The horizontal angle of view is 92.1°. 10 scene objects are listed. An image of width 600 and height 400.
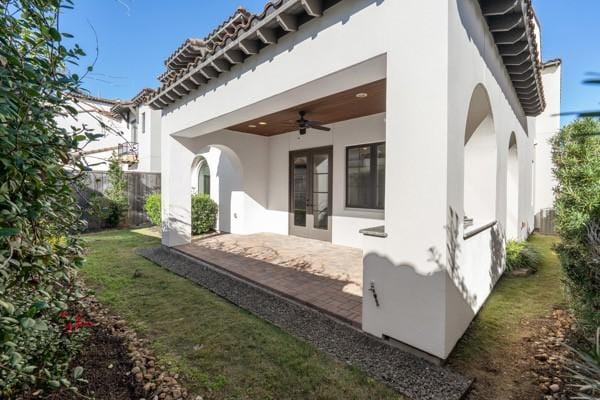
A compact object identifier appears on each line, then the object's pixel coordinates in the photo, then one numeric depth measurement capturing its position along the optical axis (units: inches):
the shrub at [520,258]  256.7
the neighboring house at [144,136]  730.2
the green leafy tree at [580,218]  122.0
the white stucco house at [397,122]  123.5
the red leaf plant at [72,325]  97.8
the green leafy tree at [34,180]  55.9
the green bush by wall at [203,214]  428.1
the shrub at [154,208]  503.8
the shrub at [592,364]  38.0
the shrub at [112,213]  509.5
